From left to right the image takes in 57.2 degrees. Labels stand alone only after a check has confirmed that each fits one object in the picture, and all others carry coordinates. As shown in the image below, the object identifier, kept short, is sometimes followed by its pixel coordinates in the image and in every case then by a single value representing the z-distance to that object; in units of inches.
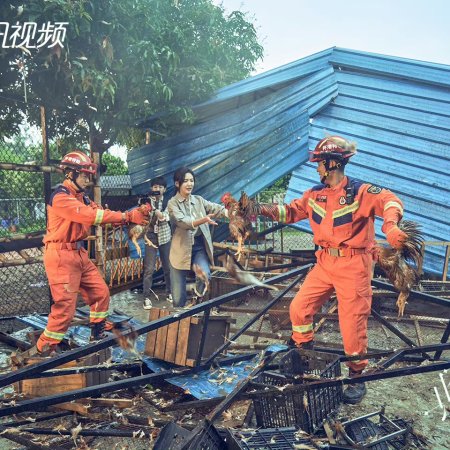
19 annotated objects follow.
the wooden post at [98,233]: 279.7
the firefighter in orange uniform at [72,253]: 173.2
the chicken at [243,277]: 150.8
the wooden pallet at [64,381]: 149.2
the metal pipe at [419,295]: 144.0
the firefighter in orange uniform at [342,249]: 149.9
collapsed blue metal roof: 305.0
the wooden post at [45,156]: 247.9
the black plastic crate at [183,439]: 90.0
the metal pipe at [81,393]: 121.7
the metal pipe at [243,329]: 152.9
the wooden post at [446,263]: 276.2
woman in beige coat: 226.7
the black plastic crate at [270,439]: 101.3
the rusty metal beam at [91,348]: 117.0
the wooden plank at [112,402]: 149.6
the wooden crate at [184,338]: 161.3
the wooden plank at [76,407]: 142.5
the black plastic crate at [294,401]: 115.0
